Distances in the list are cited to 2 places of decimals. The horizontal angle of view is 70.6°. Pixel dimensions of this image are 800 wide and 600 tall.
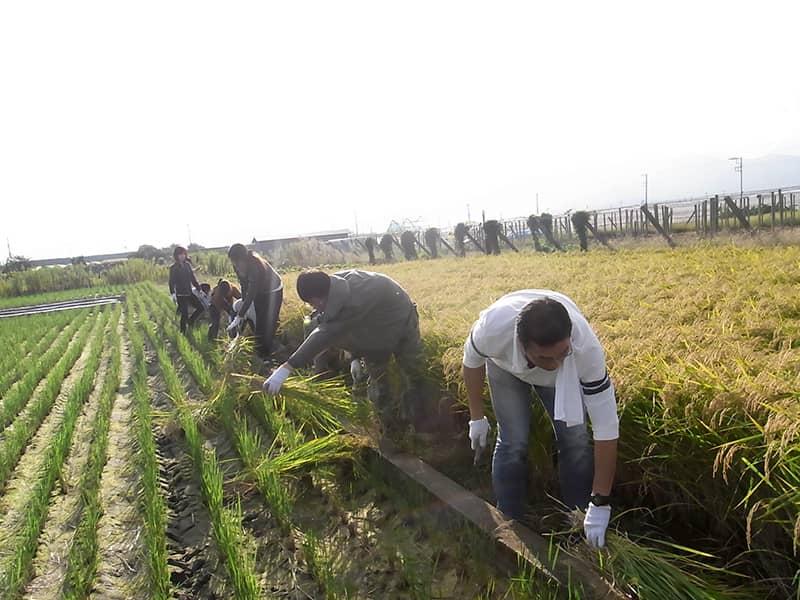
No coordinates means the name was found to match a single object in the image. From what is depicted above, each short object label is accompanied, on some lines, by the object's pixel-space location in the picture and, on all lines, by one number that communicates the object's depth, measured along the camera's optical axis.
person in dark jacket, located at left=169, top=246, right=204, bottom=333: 7.76
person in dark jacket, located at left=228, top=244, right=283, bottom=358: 5.31
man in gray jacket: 3.33
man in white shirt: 1.87
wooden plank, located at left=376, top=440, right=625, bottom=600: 1.90
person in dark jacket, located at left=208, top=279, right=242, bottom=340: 6.82
